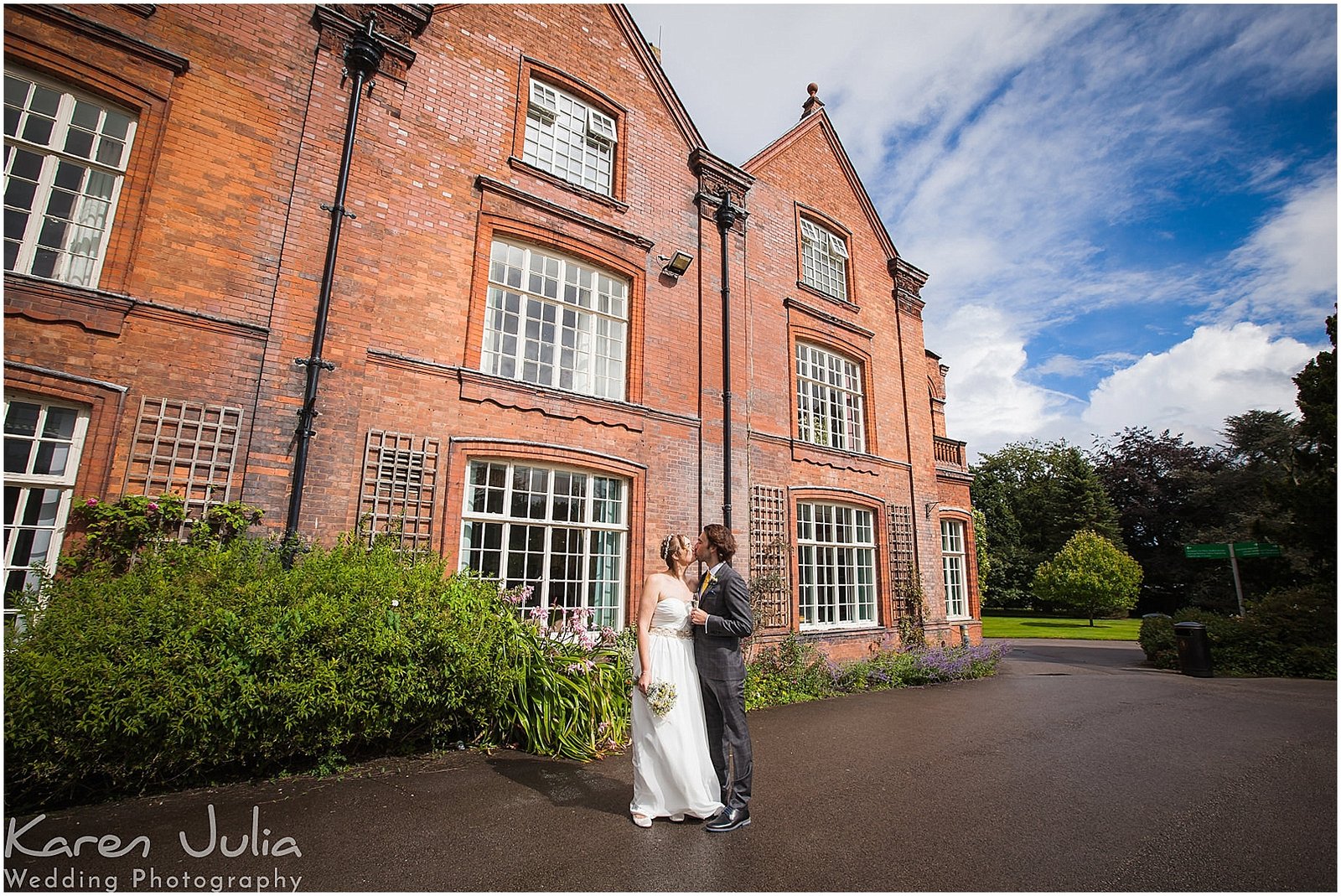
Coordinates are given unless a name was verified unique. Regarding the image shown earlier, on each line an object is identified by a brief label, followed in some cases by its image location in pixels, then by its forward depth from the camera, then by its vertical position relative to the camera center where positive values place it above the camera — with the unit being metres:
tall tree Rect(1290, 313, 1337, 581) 11.66 +2.43
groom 3.96 -0.56
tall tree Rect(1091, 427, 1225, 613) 34.12 +5.21
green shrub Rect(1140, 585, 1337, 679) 11.11 -0.97
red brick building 6.02 +3.41
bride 3.92 -0.96
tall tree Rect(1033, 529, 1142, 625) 28.41 +0.35
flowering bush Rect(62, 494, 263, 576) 5.39 +0.40
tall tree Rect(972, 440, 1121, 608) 38.56 +5.04
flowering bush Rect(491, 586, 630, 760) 5.60 -1.18
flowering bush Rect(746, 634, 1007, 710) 8.88 -1.45
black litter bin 11.41 -1.24
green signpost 13.16 +0.78
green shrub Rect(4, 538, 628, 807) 3.85 -0.74
